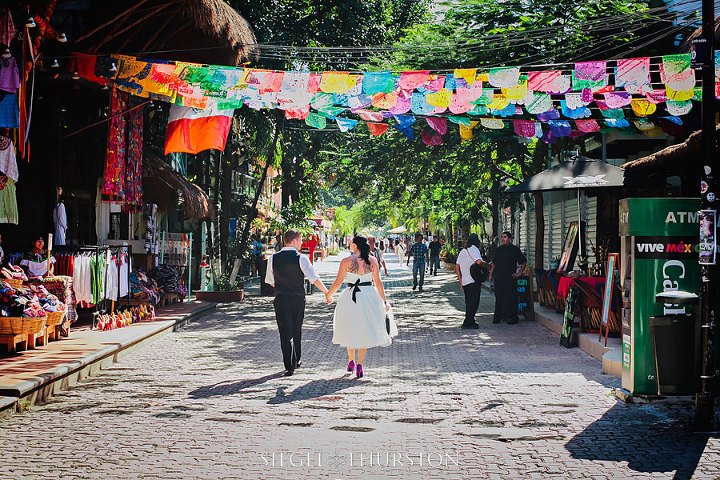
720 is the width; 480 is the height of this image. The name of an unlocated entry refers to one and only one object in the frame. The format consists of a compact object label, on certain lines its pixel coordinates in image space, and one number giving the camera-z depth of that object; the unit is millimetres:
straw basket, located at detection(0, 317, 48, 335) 10297
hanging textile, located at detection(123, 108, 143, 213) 16016
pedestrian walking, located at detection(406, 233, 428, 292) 26492
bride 9648
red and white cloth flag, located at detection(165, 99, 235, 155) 13711
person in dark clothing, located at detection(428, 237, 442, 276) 38719
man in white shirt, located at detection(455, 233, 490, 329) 15469
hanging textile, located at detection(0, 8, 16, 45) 9602
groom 9906
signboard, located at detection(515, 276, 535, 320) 16875
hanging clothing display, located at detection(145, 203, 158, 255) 19375
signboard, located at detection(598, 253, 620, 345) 11047
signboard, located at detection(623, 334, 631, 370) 8062
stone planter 22078
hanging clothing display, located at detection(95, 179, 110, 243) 17125
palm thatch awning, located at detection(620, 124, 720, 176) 12195
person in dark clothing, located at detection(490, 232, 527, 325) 16250
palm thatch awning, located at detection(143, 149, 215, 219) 18938
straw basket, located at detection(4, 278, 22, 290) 10859
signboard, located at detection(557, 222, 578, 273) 16859
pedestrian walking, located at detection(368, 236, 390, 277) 20869
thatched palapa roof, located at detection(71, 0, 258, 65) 13125
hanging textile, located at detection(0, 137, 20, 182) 11062
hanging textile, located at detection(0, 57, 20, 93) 9867
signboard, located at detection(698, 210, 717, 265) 6949
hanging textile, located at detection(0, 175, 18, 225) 12141
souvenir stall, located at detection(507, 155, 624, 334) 12950
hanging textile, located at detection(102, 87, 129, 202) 14750
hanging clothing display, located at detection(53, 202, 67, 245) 14125
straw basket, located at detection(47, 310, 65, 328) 11383
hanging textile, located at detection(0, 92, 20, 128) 10141
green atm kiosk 7883
